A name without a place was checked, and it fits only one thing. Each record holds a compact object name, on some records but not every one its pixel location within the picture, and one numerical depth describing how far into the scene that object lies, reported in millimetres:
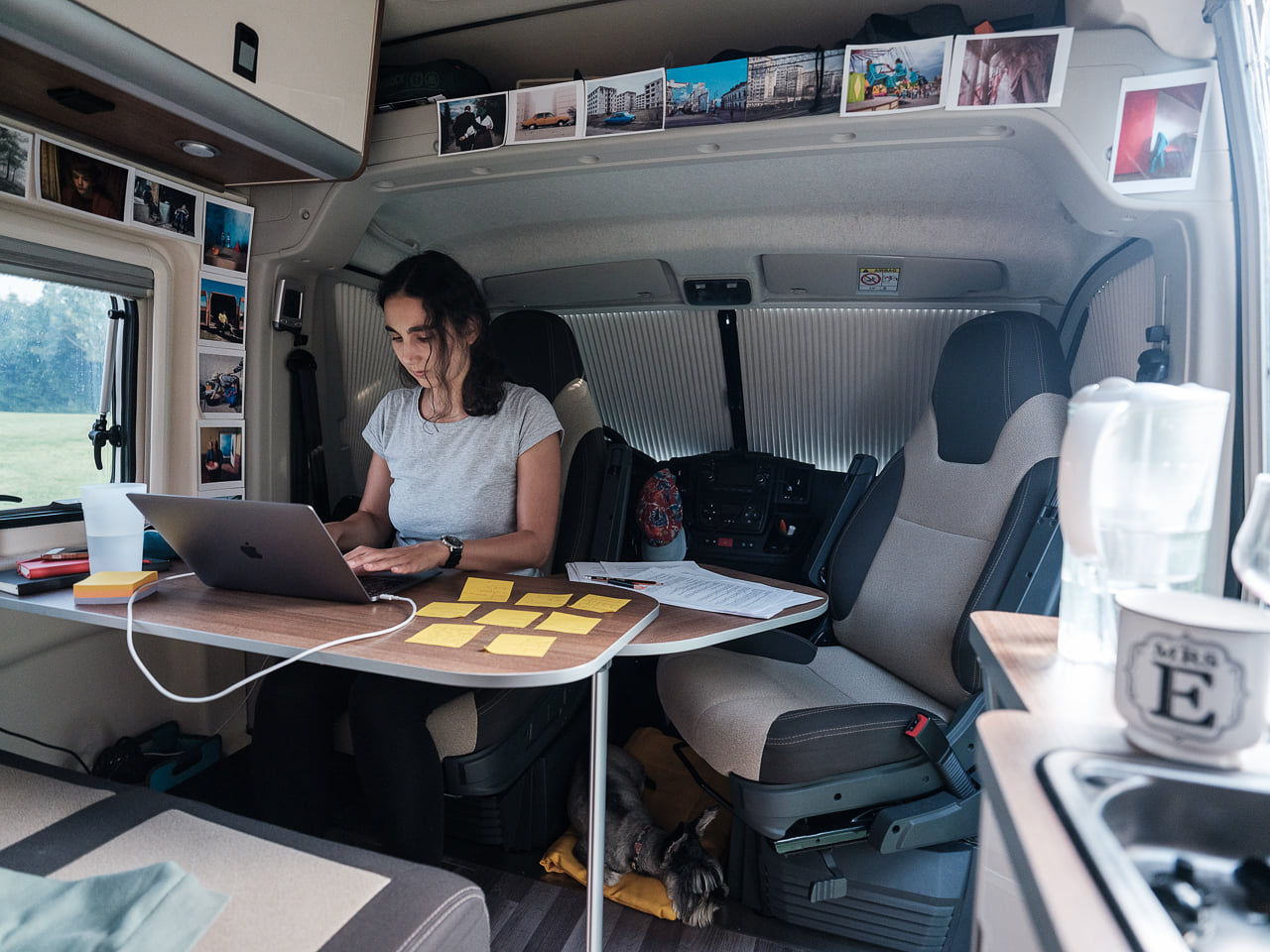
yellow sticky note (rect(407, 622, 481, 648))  1191
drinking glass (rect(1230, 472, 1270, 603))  823
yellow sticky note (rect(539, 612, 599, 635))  1291
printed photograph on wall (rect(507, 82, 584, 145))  1976
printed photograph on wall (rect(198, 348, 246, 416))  2354
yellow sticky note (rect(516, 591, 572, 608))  1467
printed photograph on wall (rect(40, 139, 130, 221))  1875
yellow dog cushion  1906
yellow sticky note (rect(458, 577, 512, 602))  1503
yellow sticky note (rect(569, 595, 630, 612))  1445
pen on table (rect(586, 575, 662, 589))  1718
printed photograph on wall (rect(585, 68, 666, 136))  1902
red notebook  1499
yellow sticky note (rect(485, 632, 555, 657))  1151
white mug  641
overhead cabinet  1507
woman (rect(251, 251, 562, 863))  1630
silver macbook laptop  1298
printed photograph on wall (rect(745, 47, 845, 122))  1763
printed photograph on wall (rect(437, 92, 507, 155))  2064
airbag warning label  2658
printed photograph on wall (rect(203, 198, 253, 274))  2338
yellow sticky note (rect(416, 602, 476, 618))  1362
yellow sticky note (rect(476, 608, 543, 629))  1316
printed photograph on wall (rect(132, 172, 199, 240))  2121
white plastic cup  1525
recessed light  2004
